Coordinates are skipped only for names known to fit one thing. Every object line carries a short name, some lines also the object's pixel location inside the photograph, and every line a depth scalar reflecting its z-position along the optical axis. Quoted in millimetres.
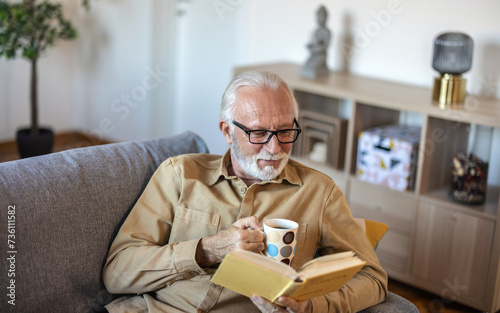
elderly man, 1550
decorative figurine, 2996
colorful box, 2639
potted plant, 3580
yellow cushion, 1803
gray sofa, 1471
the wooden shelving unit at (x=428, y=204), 2432
